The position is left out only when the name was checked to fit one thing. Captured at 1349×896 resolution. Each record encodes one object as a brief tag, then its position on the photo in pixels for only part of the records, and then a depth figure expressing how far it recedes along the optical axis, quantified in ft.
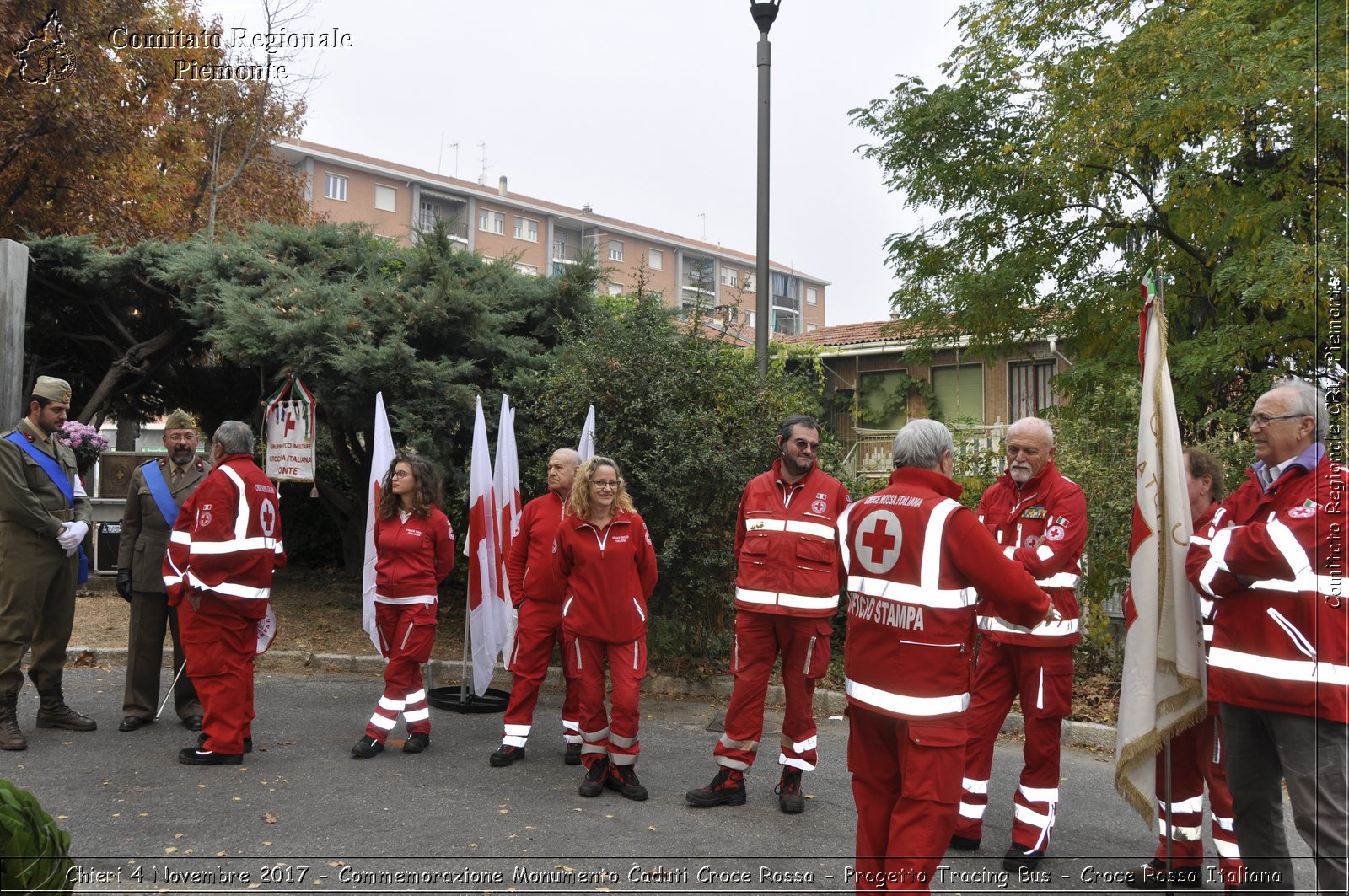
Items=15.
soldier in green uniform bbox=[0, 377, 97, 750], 23.03
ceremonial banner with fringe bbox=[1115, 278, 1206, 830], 15.30
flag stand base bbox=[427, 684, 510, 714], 28.50
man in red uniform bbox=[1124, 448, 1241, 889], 16.65
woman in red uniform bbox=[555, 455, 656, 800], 20.71
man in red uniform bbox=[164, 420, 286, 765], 21.93
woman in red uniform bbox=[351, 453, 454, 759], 23.71
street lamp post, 33.27
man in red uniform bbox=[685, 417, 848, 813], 19.94
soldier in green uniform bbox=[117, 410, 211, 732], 25.13
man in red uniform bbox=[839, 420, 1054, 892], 13.23
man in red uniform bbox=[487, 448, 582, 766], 23.09
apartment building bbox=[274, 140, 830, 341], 193.77
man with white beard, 17.38
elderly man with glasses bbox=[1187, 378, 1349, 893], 13.03
